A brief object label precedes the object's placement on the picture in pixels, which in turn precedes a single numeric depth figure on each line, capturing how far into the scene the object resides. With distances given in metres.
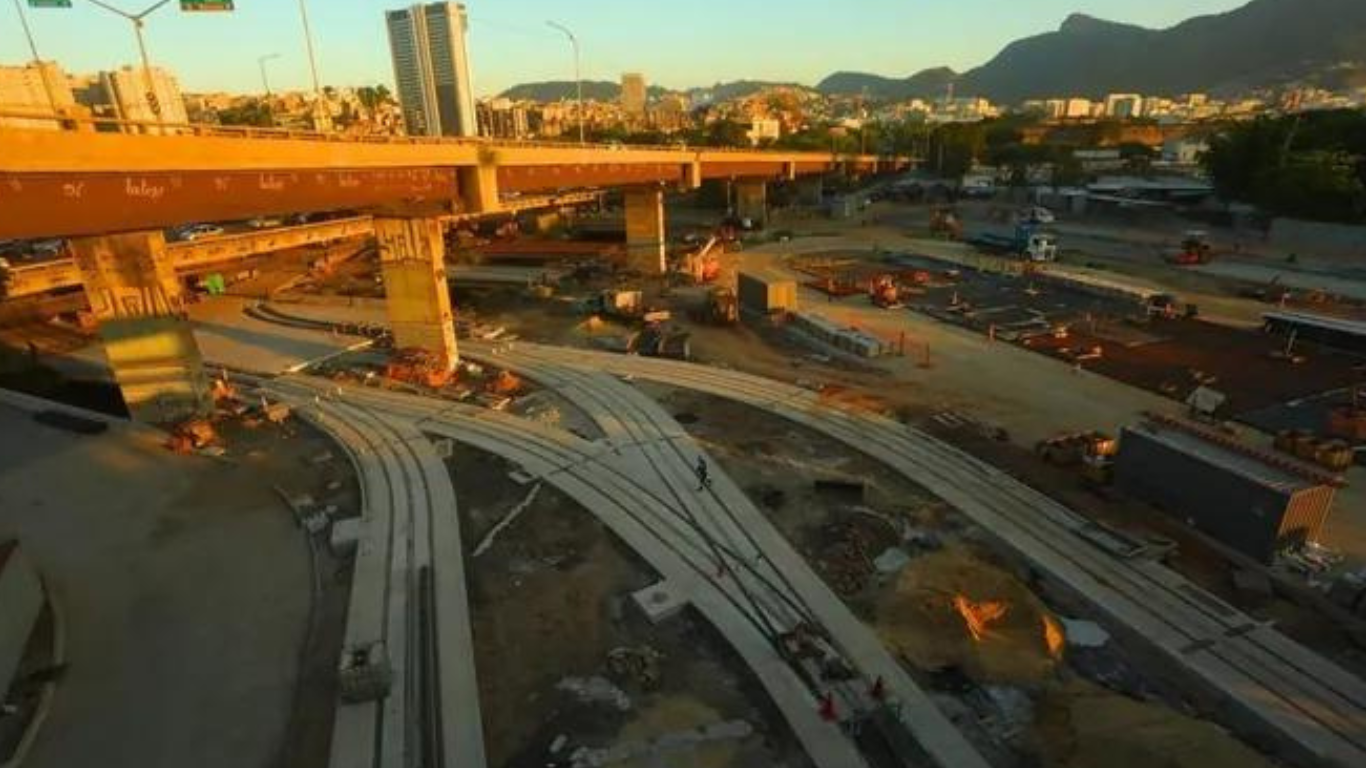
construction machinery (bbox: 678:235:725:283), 75.50
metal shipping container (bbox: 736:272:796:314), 58.22
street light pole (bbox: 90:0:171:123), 28.96
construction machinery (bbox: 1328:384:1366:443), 33.78
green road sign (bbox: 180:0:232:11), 27.75
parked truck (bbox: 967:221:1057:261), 74.19
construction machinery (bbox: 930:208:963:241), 93.31
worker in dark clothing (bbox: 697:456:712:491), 31.95
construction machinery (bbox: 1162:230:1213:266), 71.50
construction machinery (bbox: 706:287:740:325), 57.19
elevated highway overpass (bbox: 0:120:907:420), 23.58
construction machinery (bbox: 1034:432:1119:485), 30.39
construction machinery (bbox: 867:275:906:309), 61.53
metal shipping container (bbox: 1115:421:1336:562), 24.39
